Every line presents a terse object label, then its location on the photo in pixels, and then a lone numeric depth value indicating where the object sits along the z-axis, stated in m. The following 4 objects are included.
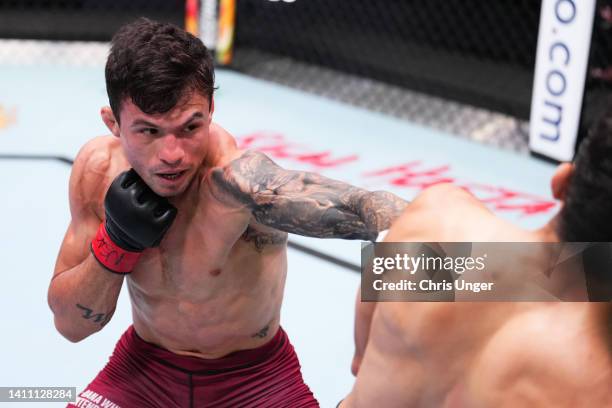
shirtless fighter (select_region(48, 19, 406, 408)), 3.98
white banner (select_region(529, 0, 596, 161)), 9.05
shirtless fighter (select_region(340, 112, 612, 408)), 2.19
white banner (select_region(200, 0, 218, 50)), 12.91
